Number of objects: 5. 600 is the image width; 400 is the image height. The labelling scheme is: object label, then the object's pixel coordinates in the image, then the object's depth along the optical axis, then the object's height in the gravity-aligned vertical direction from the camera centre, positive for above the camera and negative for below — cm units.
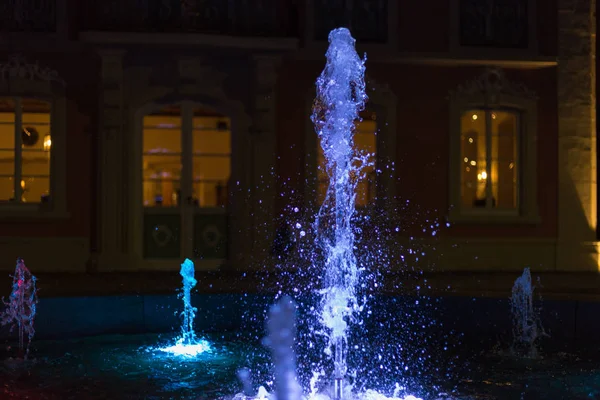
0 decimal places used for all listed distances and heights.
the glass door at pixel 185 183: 1496 +29
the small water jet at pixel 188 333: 769 -137
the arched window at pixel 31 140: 1448 +103
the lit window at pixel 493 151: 1552 +92
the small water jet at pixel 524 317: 832 -119
